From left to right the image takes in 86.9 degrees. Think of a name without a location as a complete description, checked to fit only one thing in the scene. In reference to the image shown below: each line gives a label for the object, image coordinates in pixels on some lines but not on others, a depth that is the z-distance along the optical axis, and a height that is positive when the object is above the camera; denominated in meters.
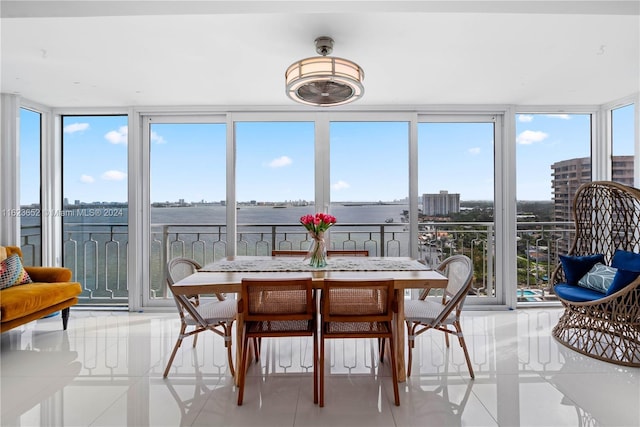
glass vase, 2.71 -0.32
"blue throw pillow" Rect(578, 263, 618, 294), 2.94 -0.60
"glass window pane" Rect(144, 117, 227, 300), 4.30 +0.51
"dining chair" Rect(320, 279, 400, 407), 2.12 -0.63
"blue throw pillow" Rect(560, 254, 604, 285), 3.22 -0.52
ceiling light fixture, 2.13 +0.87
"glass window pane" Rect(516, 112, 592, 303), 4.29 +0.58
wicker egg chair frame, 2.67 -0.81
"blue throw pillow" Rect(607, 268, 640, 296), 2.62 -0.54
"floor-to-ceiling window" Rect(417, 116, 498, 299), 4.26 +0.49
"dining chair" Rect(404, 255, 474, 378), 2.34 -0.75
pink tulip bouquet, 2.70 -0.16
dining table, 2.20 -0.45
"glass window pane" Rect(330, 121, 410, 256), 4.14 +0.54
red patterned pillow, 3.12 -0.57
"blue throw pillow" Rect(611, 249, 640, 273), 2.93 -0.45
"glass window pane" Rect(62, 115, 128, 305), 4.34 +0.40
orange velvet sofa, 2.79 -0.75
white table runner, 2.63 -0.43
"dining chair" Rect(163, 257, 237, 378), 2.40 -0.76
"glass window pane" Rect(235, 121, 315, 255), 4.15 +0.54
